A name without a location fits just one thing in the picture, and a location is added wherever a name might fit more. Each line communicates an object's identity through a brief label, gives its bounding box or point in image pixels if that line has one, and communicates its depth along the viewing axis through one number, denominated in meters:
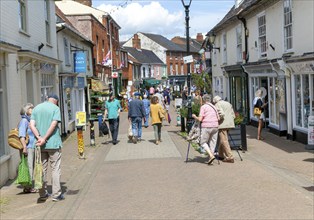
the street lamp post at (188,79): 16.62
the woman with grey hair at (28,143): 8.94
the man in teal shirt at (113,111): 16.00
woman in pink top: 11.25
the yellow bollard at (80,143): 13.40
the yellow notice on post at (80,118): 15.16
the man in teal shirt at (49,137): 8.00
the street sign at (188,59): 16.89
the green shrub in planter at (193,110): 16.89
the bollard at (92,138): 16.28
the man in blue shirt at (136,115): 16.03
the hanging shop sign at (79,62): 24.28
